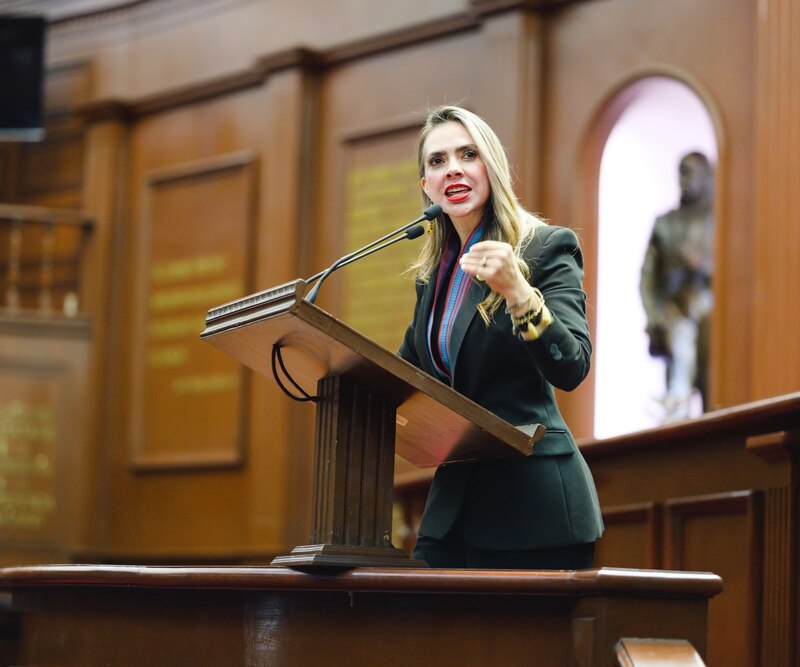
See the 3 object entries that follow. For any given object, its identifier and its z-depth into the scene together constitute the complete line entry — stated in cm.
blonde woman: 369
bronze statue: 1106
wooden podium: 346
